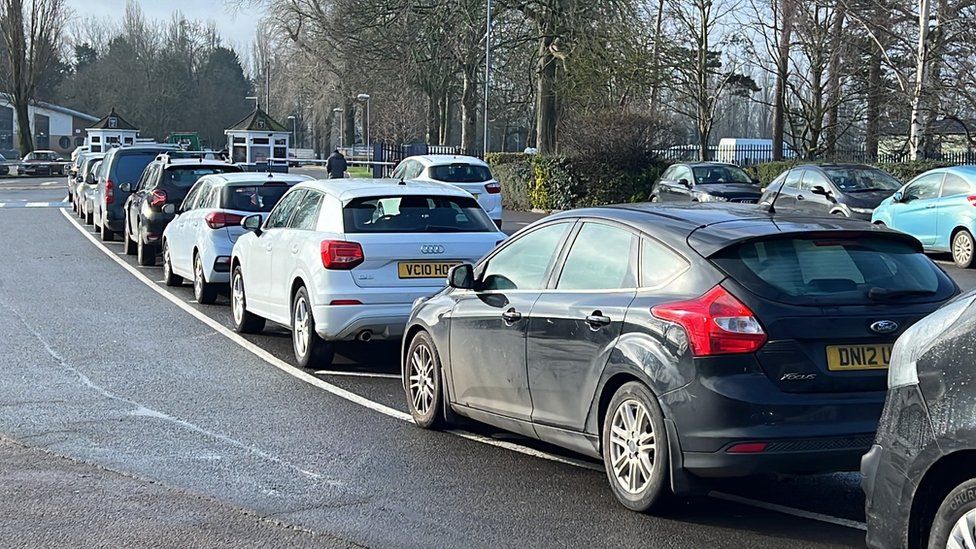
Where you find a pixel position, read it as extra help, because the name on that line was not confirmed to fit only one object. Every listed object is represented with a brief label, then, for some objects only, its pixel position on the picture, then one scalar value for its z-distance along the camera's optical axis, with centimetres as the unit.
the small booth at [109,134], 6369
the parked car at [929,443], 414
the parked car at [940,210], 1927
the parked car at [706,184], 2691
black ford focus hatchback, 573
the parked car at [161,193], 1939
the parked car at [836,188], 2209
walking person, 3625
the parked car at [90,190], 2694
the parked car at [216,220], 1445
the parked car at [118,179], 2466
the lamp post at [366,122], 5981
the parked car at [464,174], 2605
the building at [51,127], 10869
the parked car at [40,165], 6931
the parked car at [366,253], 1000
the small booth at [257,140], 5281
